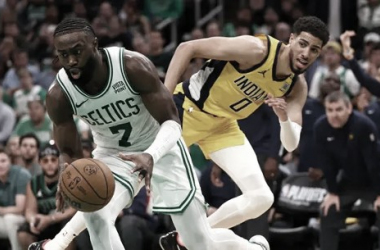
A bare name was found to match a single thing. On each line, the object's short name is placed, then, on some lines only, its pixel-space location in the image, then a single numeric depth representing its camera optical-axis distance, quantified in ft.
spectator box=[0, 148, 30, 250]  30.96
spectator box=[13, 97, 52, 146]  36.68
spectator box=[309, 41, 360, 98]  36.45
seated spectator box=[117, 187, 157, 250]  29.81
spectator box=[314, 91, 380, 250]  28.94
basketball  18.90
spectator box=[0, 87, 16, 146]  38.37
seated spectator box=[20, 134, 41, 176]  33.76
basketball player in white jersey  19.47
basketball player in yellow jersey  23.11
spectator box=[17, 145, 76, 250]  30.04
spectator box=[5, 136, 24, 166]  34.91
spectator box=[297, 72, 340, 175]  32.24
